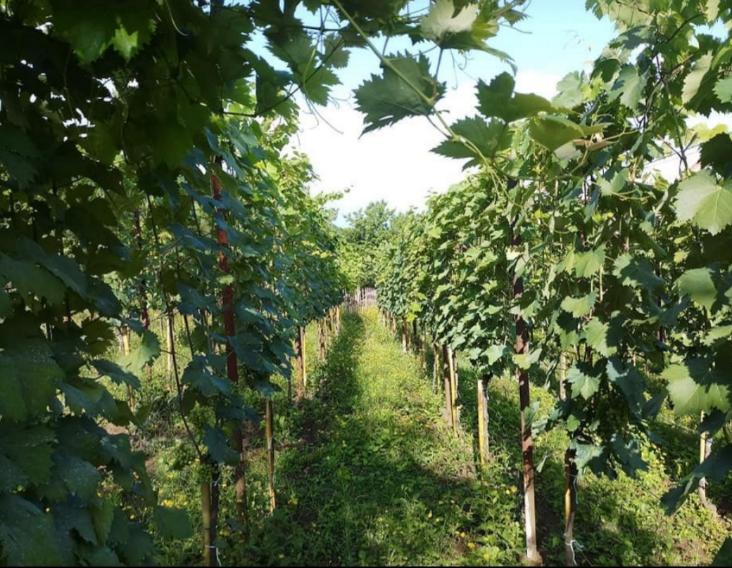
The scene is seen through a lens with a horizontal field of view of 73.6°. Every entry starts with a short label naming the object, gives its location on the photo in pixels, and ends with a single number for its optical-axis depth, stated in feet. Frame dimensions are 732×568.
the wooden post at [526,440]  11.06
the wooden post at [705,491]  18.84
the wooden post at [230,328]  8.91
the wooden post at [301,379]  28.39
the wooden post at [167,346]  32.07
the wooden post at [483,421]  18.37
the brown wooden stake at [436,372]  31.06
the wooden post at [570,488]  8.72
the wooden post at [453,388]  23.09
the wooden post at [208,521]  5.11
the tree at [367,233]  91.32
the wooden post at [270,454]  15.58
